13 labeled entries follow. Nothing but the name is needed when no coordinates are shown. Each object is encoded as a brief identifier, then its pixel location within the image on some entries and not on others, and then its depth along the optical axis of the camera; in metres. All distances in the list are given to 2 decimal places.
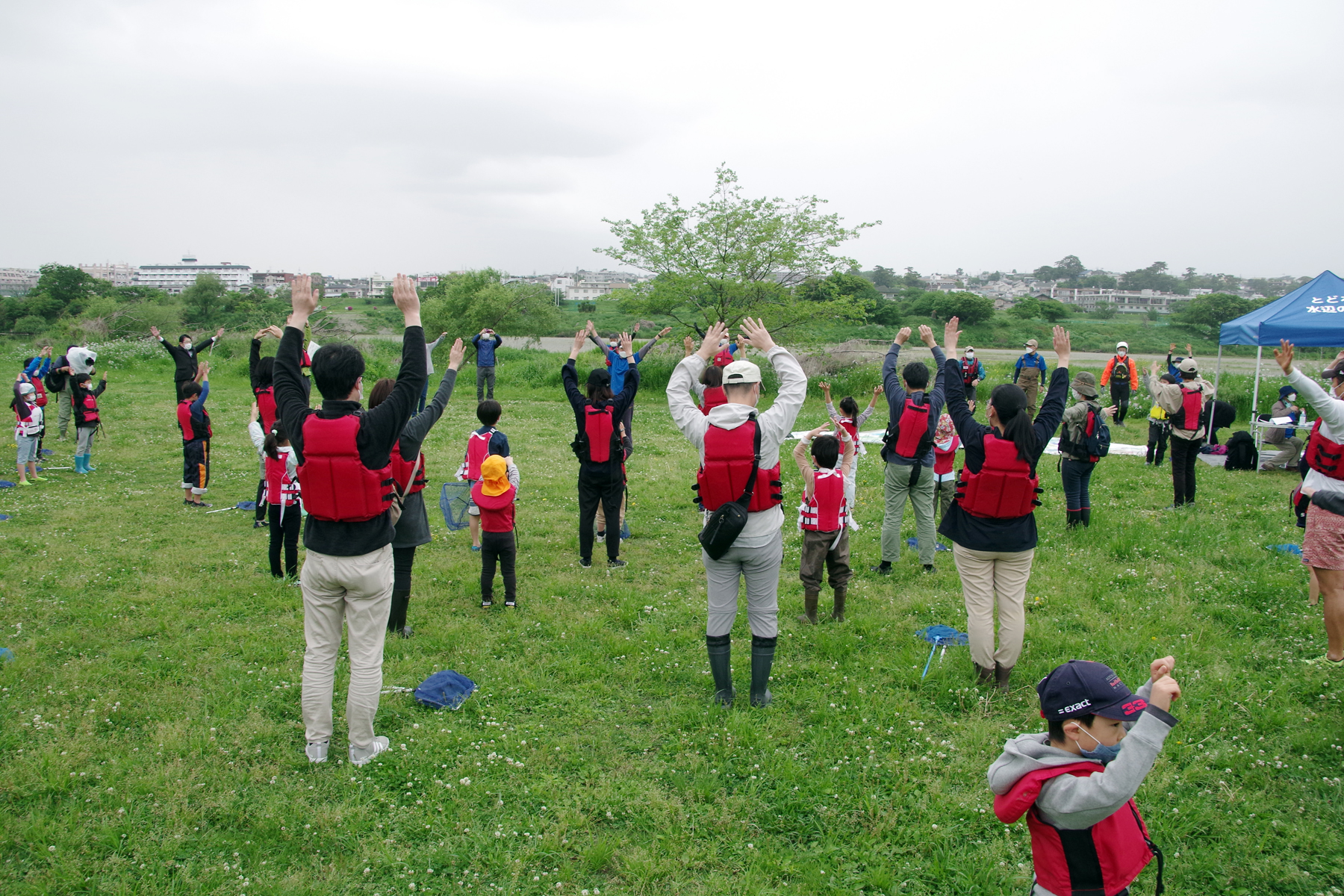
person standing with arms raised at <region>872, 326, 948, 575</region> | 7.37
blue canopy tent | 12.35
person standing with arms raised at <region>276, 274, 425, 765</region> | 3.98
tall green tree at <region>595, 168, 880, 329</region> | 22.61
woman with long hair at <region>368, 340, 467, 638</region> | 5.69
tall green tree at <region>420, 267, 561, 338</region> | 34.19
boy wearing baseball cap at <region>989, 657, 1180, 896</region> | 2.28
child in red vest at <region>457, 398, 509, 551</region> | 7.02
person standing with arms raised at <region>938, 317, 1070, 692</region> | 4.84
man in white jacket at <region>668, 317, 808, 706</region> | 4.59
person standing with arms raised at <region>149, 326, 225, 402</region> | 12.30
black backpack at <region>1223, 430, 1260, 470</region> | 13.26
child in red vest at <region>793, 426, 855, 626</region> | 6.45
